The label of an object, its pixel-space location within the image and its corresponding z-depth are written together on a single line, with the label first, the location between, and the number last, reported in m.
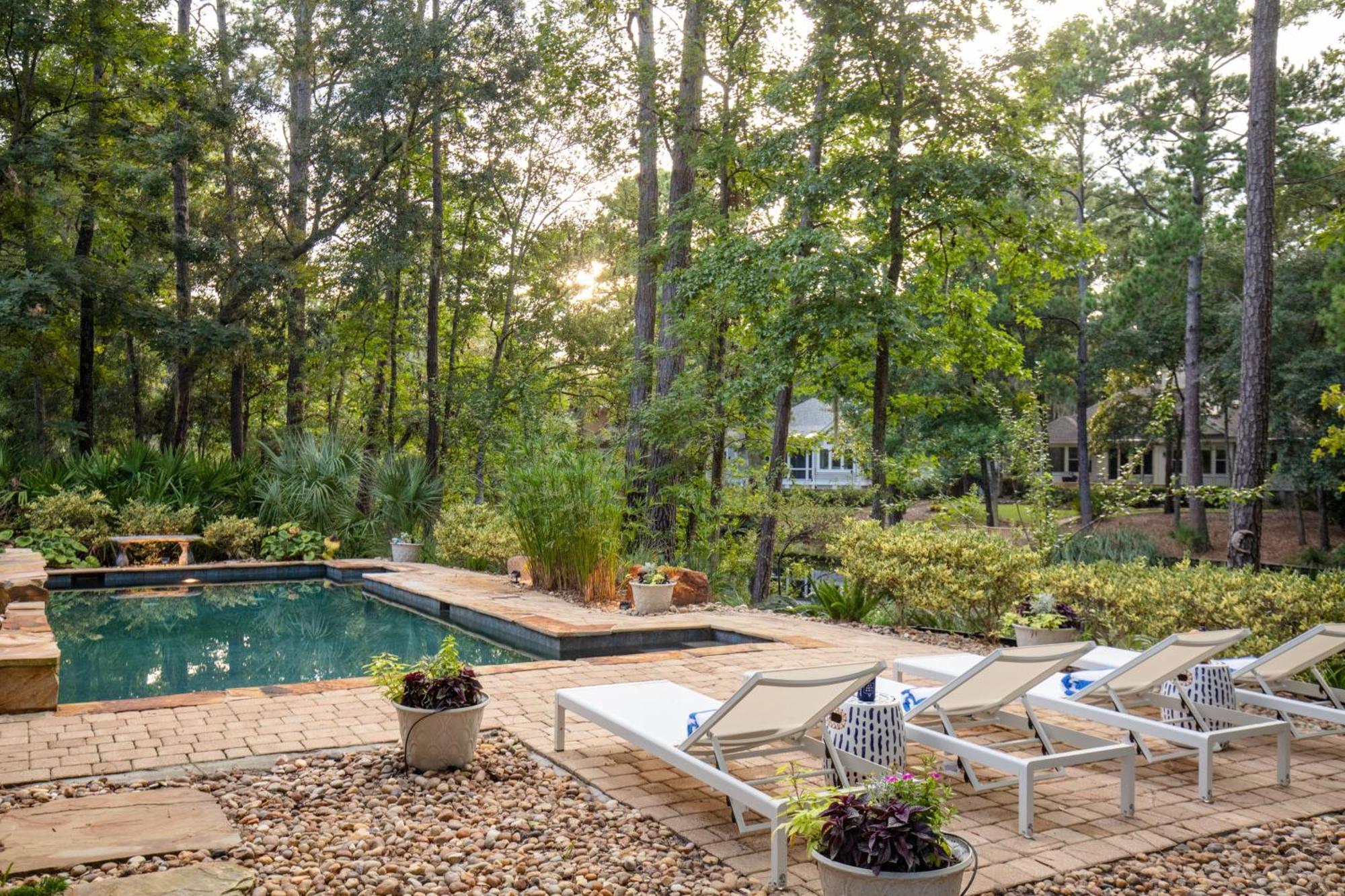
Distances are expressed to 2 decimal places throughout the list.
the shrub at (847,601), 9.48
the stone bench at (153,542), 12.88
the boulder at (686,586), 10.35
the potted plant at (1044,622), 7.14
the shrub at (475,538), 12.79
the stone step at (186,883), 2.92
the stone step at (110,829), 3.20
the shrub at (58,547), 12.37
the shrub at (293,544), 14.02
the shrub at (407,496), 15.12
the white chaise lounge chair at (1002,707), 3.92
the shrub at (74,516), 12.78
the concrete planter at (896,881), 2.50
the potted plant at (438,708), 4.24
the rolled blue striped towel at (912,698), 4.66
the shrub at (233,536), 13.82
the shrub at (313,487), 15.15
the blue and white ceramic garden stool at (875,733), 3.85
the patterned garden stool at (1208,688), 4.75
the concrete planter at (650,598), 9.44
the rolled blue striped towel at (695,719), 4.05
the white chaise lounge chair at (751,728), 3.52
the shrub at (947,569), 8.07
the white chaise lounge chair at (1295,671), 4.86
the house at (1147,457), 33.44
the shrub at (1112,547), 17.11
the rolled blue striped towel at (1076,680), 5.07
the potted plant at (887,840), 2.52
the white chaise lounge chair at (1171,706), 4.19
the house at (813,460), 20.08
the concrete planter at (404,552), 14.27
